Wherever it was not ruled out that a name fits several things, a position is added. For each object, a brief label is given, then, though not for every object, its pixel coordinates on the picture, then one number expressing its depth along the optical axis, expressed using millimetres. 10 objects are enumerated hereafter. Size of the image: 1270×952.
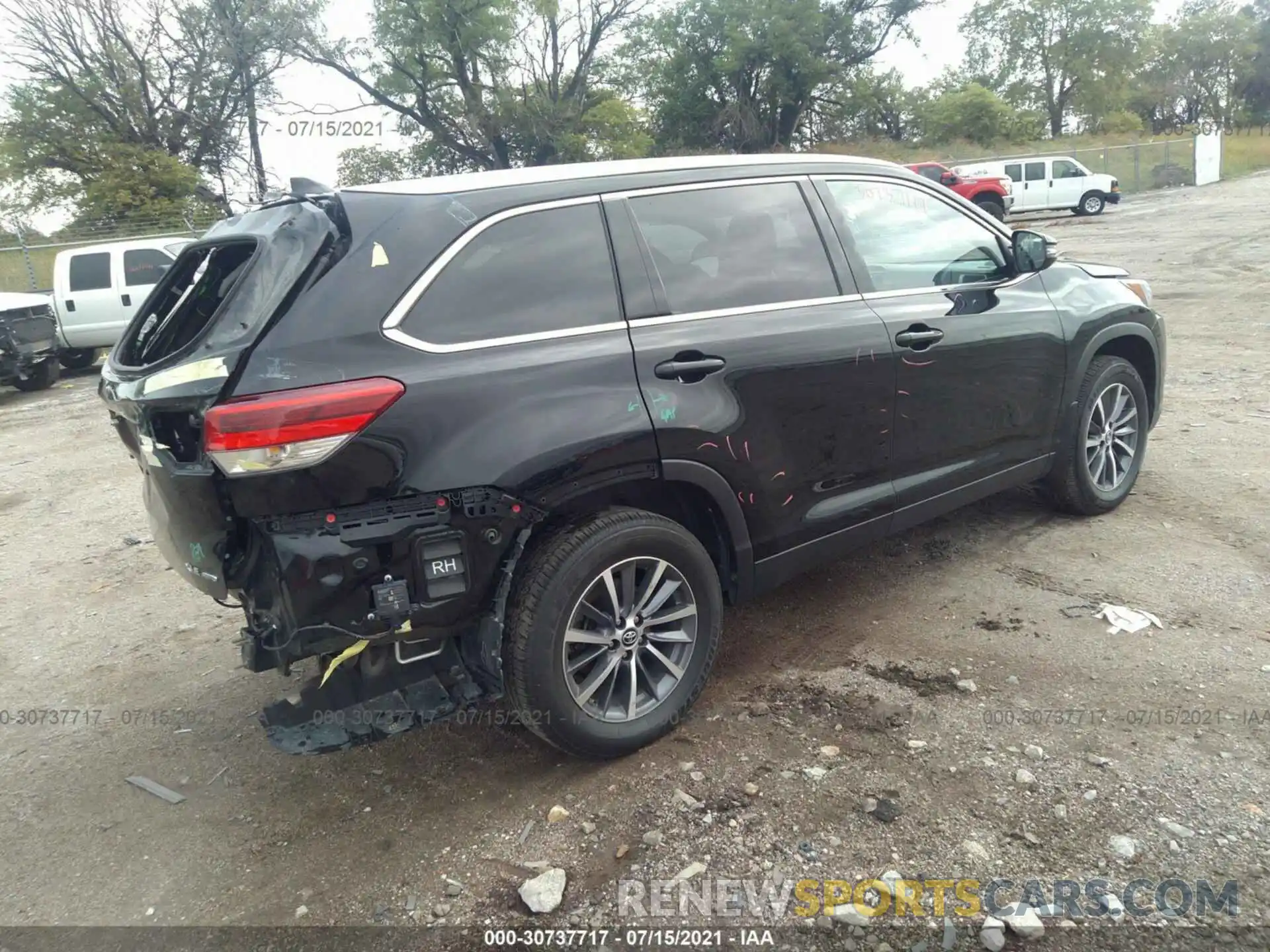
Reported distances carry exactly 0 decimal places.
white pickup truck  13773
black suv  2596
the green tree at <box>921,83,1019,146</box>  45031
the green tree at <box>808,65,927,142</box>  43906
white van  27422
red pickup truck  24391
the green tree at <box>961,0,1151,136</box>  53938
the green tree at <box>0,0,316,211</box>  28406
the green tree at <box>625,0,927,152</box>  40688
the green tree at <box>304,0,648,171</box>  34594
